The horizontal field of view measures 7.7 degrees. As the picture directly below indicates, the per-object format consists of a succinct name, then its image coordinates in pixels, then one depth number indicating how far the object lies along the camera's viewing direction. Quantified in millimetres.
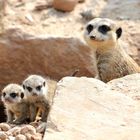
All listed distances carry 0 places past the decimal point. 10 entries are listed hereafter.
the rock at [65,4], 14309
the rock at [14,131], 7311
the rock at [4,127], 7740
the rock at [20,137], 6996
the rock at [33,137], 7067
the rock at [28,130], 7246
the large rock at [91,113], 6739
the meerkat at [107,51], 10047
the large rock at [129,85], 7960
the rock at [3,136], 7010
